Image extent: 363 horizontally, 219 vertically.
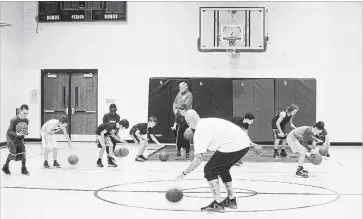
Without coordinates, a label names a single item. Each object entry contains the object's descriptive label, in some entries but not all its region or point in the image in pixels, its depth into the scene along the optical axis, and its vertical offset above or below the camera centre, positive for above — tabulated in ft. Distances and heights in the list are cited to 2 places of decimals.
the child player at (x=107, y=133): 38.27 -2.80
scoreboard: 60.54 +9.73
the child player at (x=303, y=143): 34.09 -3.11
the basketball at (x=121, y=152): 42.75 -4.65
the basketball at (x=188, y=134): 41.96 -3.09
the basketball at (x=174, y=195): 24.14 -4.59
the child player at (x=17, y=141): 33.76 -3.07
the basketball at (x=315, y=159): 36.04 -4.29
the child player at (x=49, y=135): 37.52 -2.95
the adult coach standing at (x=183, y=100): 46.99 -0.43
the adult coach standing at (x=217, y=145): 22.16 -2.13
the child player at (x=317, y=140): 33.81 -2.89
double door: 62.39 -0.67
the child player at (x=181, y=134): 44.37 -3.29
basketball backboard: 56.80 +7.34
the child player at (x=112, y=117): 41.81 -1.80
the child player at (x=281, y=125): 42.22 -2.47
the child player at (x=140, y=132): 41.29 -2.92
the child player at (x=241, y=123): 40.09 -2.08
